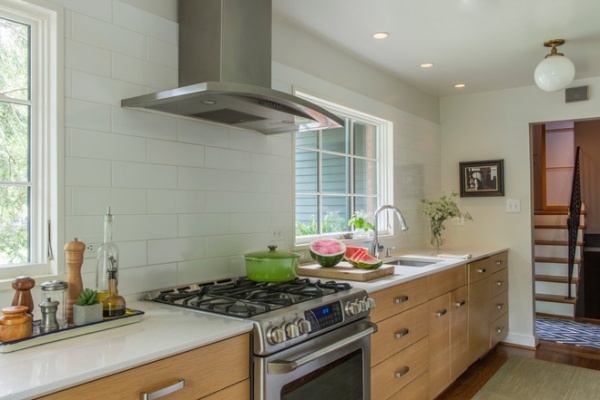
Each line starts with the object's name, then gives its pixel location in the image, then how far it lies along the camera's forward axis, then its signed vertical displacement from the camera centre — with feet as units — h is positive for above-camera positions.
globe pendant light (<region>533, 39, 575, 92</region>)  9.72 +2.70
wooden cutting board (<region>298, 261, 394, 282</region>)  7.66 -1.16
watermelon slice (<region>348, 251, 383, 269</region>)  8.05 -1.02
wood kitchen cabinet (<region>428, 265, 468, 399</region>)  9.07 -2.58
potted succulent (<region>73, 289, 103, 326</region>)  4.57 -1.02
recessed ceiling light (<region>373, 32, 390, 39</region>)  9.32 +3.35
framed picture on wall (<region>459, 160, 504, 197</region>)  13.97 +0.71
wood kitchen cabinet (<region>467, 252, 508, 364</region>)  11.02 -2.59
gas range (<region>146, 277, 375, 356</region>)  4.97 -1.20
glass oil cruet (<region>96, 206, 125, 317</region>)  5.01 -0.70
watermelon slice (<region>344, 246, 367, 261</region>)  8.55 -0.90
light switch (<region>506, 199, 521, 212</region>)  13.71 -0.10
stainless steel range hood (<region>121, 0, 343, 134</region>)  5.84 +1.87
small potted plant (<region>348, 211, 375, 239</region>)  10.87 -0.54
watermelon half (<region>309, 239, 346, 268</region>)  8.23 -0.86
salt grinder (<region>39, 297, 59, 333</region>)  4.33 -1.03
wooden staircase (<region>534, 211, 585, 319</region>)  16.07 -2.32
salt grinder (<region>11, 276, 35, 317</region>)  4.47 -0.82
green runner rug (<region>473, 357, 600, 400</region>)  9.96 -4.11
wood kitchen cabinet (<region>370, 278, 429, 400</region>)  7.23 -2.32
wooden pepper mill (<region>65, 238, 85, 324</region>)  4.84 -0.66
